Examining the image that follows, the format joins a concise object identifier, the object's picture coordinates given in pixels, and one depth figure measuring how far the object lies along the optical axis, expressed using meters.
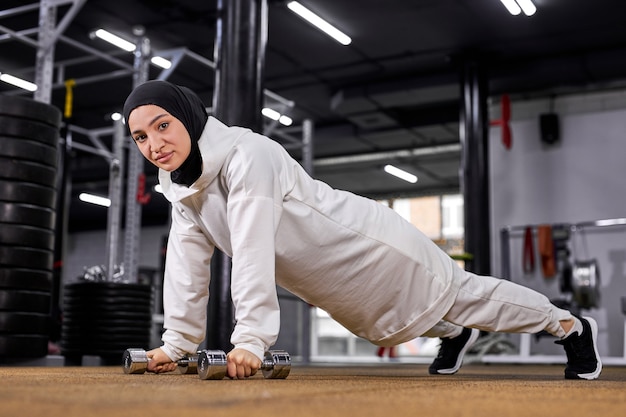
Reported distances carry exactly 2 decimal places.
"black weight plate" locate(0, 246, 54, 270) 3.09
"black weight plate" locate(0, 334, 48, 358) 3.08
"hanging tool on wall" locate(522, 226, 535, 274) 6.94
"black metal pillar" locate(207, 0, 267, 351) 3.76
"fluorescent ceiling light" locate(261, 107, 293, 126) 7.87
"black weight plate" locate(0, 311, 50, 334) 3.08
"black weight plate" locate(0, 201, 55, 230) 3.11
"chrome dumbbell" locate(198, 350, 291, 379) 1.53
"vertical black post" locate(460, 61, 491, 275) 6.74
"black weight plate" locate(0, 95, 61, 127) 3.17
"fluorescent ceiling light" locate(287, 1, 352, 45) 6.13
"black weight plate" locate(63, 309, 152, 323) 3.87
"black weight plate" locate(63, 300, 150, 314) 3.87
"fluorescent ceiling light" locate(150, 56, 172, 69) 7.13
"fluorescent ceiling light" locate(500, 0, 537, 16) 5.74
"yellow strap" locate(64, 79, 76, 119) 5.02
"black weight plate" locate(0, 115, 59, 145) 3.14
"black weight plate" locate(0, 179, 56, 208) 3.12
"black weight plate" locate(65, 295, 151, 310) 3.88
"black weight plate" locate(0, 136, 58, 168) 3.13
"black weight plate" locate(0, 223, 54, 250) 3.10
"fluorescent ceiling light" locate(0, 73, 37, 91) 7.43
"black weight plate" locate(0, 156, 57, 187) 3.12
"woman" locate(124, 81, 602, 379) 1.66
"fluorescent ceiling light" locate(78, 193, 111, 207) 12.71
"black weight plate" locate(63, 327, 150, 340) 3.84
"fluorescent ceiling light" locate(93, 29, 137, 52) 6.62
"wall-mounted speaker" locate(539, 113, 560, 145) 7.36
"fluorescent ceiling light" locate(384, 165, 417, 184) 11.17
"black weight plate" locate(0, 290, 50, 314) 3.09
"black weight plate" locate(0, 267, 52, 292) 3.09
